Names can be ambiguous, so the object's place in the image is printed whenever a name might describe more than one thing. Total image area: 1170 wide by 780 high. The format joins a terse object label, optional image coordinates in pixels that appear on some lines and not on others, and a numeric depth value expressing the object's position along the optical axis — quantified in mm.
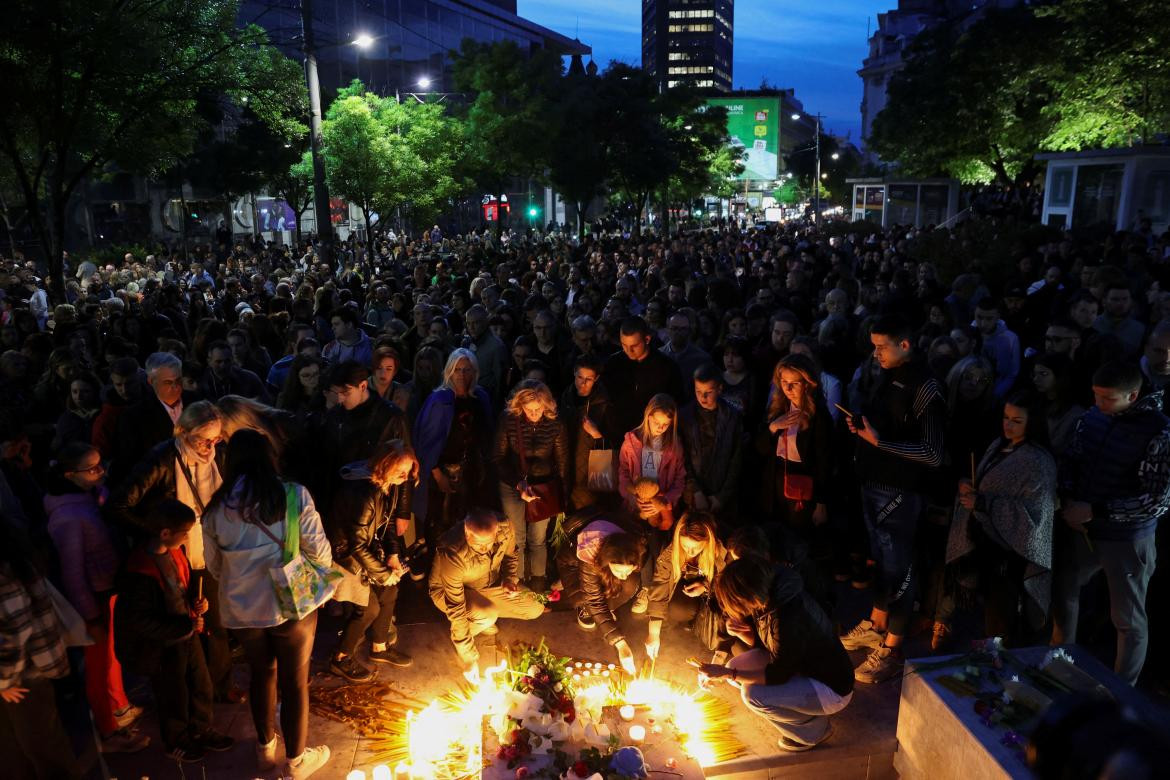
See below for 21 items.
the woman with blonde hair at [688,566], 4879
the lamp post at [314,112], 14102
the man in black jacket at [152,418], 5195
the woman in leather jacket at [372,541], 4535
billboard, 97000
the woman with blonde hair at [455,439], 5906
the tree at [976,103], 30578
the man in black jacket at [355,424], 5031
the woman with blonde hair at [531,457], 5574
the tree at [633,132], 31922
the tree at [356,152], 16875
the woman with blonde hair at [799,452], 5258
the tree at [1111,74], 17906
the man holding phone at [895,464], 4793
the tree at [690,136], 37094
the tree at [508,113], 27039
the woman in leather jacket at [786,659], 4152
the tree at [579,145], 30078
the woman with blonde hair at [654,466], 5383
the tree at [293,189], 32656
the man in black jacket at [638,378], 6293
